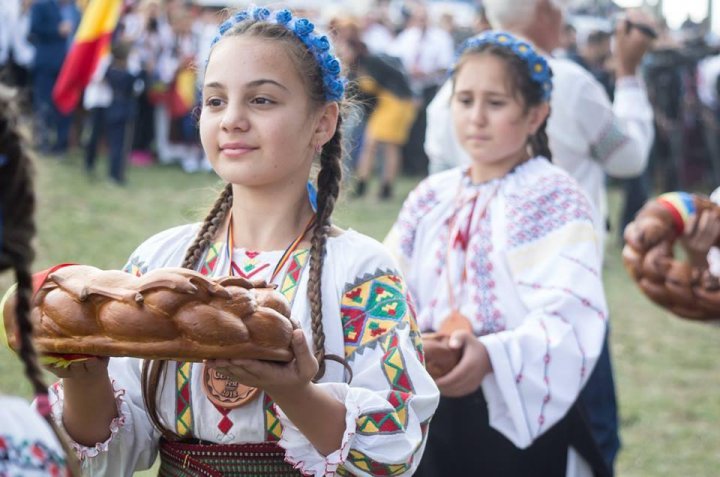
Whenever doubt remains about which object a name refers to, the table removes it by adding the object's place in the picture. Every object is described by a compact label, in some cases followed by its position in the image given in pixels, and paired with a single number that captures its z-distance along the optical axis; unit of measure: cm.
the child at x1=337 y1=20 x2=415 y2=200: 1247
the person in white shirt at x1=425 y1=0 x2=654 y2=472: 430
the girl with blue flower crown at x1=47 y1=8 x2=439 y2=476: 226
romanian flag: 1069
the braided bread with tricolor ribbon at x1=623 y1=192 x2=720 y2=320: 319
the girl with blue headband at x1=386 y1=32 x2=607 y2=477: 329
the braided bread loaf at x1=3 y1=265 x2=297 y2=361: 191
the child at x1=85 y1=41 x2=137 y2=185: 1188
